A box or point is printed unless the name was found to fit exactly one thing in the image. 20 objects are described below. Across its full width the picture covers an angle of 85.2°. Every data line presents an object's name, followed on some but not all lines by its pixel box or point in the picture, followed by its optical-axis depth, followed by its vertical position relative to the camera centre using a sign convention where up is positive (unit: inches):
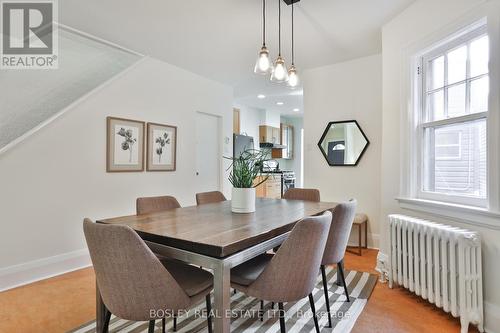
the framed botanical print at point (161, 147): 141.0 +10.1
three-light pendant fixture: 81.1 +30.7
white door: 174.2 +9.0
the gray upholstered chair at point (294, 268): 51.3 -19.8
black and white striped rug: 70.5 -42.2
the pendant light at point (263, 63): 80.8 +30.9
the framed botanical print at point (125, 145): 124.5 +9.9
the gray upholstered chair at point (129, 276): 43.8 -18.5
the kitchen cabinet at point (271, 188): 238.7 -19.7
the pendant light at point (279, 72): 85.6 +30.0
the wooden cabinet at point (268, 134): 270.5 +32.9
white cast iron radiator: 68.0 -27.5
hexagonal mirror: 143.5 +12.8
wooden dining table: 43.8 -12.8
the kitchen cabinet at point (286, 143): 294.9 +26.9
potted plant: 74.3 -4.1
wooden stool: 130.1 -28.6
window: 74.7 +14.1
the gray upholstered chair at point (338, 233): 71.2 -18.0
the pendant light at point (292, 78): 94.5 +30.7
